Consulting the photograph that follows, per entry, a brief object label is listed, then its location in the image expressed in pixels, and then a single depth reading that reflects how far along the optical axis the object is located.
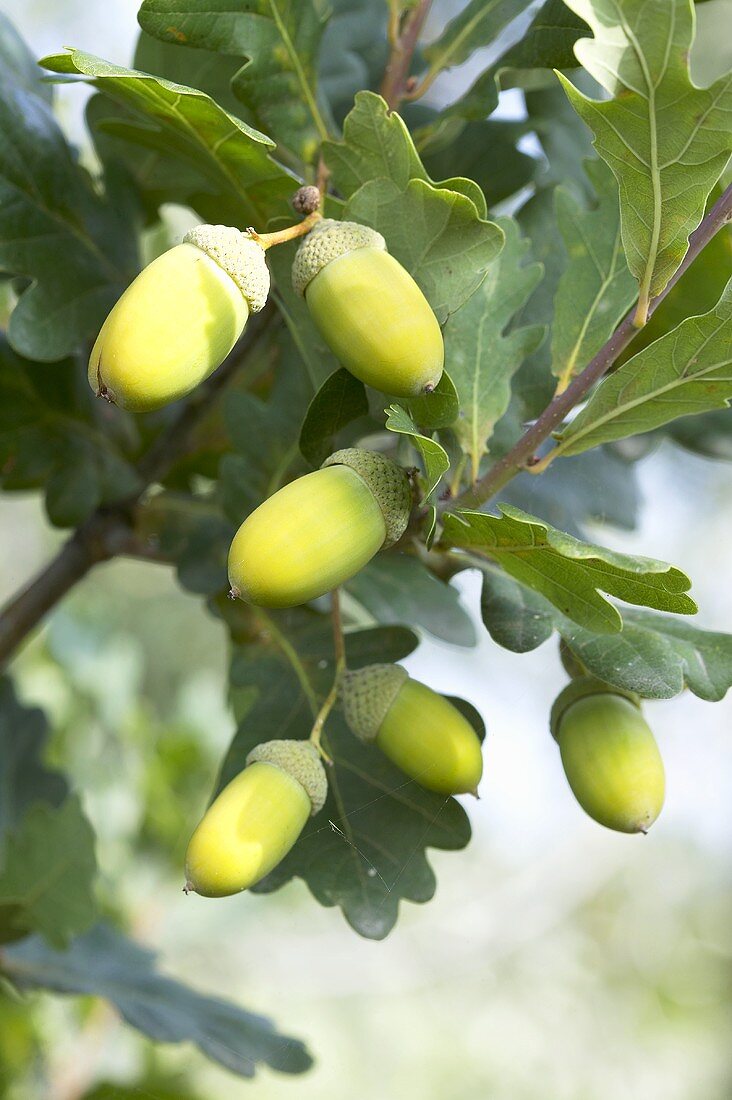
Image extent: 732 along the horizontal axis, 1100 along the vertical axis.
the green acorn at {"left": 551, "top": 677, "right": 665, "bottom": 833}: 0.56
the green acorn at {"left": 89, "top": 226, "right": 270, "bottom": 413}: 0.53
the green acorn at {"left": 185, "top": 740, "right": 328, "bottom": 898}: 0.54
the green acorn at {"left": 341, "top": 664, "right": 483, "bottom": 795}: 0.56
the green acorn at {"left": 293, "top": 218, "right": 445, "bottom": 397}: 0.54
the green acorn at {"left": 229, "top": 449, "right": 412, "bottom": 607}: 0.53
